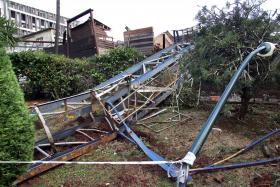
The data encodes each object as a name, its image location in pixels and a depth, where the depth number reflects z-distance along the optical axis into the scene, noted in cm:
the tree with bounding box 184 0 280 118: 392
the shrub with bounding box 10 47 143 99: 716
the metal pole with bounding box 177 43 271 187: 114
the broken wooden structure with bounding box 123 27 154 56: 1015
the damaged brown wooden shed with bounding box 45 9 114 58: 947
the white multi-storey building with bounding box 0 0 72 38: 3695
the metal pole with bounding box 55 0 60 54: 1119
